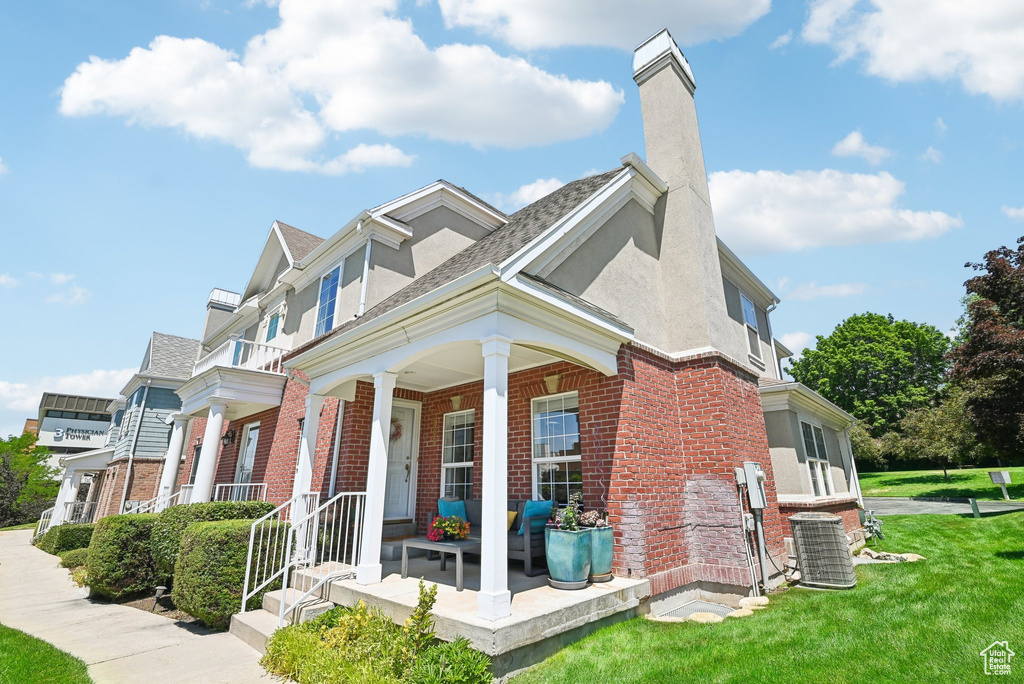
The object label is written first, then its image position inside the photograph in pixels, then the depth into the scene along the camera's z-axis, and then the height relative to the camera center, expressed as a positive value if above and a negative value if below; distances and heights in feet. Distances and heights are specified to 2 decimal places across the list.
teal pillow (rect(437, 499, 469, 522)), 26.35 -1.54
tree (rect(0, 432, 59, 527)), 89.61 +0.07
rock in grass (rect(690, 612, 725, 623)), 19.40 -5.59
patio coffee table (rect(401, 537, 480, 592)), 18.64 -2.65
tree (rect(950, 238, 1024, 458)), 40.68 +11.59
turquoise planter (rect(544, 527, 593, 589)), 18.61 -3.02
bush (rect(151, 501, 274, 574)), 28.55 -2.22
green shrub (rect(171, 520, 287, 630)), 22.03 -4.38
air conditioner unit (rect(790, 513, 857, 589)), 23.84 -3.61
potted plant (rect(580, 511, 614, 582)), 19.71 -2.68
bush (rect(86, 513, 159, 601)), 29.58 -4.82
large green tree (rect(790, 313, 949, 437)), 124.36 +30.42
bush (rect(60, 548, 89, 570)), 43.93 -7.09
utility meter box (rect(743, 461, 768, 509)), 23.84 -0.24
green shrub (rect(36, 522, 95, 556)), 53.62 -6.39
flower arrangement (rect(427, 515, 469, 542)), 21.39 -2.16
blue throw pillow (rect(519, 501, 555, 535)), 23.27 -1.42
